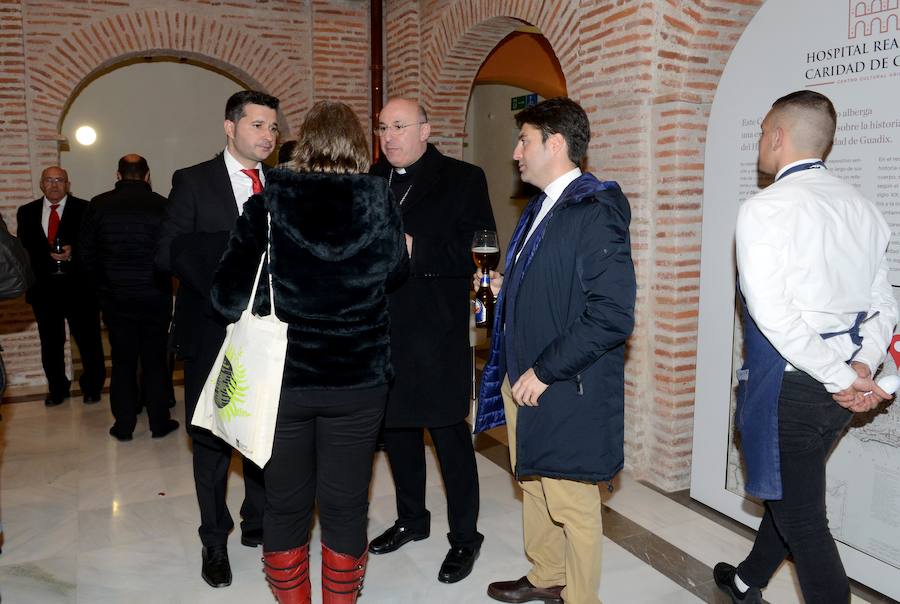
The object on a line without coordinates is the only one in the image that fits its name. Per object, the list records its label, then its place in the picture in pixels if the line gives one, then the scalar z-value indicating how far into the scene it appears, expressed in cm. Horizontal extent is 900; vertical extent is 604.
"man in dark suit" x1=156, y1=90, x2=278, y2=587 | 277
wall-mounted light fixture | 1008
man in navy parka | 229
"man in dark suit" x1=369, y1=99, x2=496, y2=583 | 296
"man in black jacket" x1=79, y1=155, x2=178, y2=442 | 489
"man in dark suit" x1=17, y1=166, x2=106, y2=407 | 575
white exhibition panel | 295
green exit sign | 1038
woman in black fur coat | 212
